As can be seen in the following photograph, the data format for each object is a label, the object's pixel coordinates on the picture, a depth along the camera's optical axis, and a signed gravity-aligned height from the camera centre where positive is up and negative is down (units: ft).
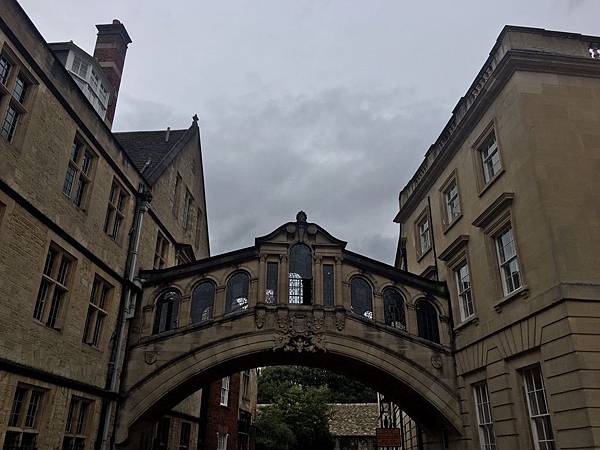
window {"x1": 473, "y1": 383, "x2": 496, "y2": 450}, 43.34 +3.62
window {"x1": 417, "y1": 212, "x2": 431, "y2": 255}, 62.18 +26.64
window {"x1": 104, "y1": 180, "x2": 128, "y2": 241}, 46.01 +21.29
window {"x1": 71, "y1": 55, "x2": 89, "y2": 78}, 50.39 +36.21
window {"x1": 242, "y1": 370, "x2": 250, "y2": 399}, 97.19 +13.52
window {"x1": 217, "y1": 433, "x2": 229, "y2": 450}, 78.59 +2.64
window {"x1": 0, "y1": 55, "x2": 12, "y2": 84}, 31.12 +22.27
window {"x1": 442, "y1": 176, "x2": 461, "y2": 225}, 52.99 +25.97
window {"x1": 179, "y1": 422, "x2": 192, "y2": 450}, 64.50 +2.77
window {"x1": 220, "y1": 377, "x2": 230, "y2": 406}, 82.38 +10.19
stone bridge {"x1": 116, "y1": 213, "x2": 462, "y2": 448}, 48.01 +12.33
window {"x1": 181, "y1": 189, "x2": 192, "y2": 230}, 69.10 +32.17
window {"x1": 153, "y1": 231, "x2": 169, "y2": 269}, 57.69 +22.30
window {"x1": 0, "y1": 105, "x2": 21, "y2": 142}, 31.04 +19.37
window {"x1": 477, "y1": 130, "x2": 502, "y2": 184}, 44.50 +25.47
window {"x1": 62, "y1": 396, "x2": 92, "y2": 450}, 37.86 +2.37
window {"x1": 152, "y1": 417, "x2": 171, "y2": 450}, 56.54 +2.56
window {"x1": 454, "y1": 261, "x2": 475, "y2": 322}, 49.16 +15.42
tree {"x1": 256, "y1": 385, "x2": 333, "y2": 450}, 111.45 +8.90
